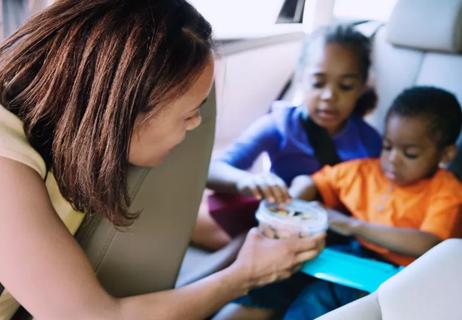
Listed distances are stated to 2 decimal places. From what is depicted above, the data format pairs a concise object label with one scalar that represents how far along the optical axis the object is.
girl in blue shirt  1.40
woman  0.62
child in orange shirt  1.17
